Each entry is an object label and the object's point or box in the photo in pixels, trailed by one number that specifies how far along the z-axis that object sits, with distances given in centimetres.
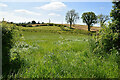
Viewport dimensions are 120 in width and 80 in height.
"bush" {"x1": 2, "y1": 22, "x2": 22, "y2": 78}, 466
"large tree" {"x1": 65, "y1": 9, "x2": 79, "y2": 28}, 8800
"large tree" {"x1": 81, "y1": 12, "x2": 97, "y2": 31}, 7500
